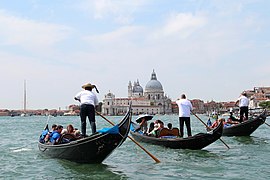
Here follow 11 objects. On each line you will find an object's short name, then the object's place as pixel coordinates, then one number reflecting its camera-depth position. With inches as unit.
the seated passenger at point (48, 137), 354.4
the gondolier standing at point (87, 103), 298.0
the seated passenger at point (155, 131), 425.1
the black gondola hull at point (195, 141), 366.9
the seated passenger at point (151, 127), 461.9
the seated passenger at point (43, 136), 376.6
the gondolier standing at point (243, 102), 510.3
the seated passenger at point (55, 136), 328.5
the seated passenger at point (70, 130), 343.5
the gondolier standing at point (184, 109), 392.5
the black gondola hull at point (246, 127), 523.8
